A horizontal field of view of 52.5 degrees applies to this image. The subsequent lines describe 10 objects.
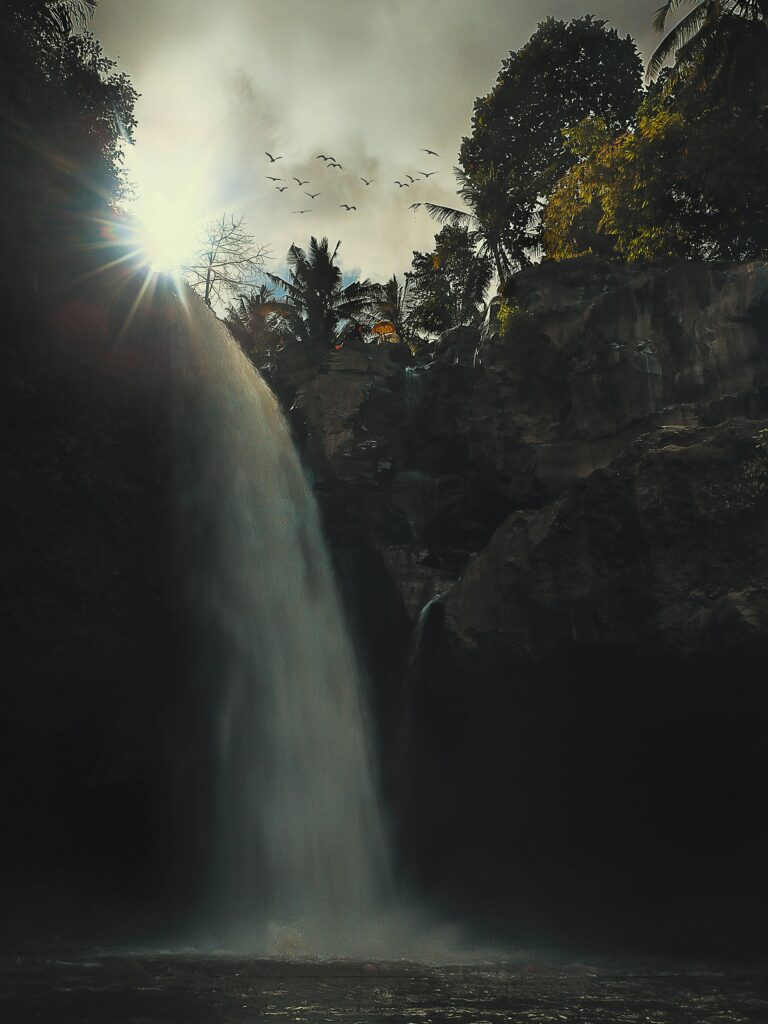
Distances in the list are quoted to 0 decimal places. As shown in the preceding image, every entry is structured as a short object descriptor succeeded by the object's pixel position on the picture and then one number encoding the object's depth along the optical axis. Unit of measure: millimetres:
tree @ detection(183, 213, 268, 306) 32688
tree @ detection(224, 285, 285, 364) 33562
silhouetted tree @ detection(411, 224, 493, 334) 31203
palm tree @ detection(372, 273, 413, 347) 35625
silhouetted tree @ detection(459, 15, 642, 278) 31922
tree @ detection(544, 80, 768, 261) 18984
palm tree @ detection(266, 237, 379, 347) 30531
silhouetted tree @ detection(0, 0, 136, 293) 12883
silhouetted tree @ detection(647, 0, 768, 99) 20094
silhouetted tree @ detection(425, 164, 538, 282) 29984
